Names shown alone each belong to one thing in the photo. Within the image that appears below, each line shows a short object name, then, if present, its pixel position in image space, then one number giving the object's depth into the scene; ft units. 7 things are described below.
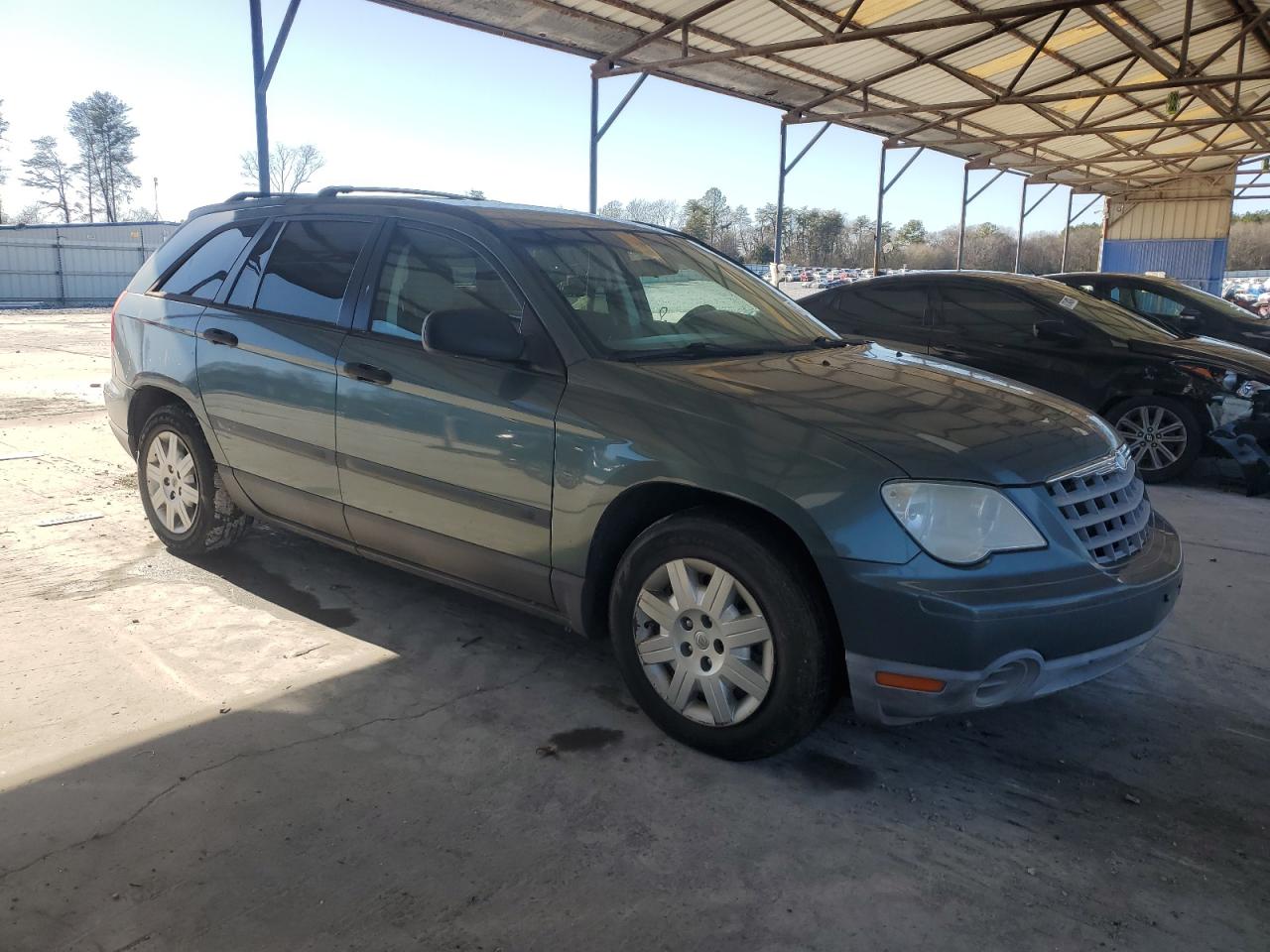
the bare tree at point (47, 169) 214.90
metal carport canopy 36.70
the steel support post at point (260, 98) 27.04
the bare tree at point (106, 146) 212.43
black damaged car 22.91
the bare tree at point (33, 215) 213.95
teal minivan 8.79
